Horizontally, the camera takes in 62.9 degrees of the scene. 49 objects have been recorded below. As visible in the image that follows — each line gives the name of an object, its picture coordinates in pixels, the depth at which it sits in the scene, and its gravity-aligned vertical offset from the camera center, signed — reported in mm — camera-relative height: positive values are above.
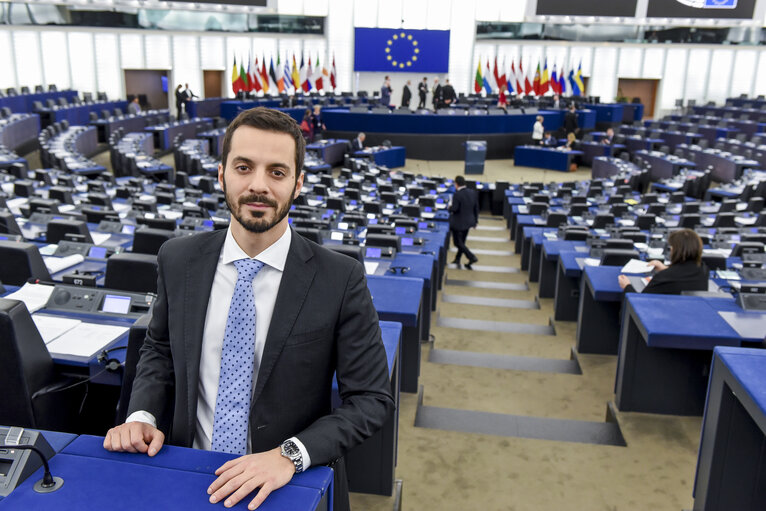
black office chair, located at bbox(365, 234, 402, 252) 6055 -1304
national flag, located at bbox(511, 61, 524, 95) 25712 +931
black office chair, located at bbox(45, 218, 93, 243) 5480 -1157
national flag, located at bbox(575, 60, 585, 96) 25294 +1050
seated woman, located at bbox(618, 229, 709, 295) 4488 -1131
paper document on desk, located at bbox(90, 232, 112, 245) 5946 -1341
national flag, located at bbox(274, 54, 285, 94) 24612 +788
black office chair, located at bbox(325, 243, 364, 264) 4535 -1061
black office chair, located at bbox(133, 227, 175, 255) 4949 -1116
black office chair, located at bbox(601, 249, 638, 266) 5770 -1332
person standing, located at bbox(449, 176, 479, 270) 9719 -1658
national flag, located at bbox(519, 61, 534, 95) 25217 +820
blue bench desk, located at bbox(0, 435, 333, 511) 1200 -759
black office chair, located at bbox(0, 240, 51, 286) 4020 -1069
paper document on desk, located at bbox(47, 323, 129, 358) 3006 -1200
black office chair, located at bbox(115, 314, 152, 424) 2369 -977
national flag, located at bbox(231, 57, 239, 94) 22834 +606
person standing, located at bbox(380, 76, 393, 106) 23312 +297
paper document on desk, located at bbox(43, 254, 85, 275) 4648 -1250
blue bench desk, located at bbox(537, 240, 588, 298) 7445 -2067
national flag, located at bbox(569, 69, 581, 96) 24922 +992
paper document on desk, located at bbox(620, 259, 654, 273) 5184 -1280
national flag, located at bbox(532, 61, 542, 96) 24936 +854
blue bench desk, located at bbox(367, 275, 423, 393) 3754 -1209
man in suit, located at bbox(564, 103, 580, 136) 20328 -460
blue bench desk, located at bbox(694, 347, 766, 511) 2471 -1320
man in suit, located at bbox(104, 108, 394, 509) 1536 -567
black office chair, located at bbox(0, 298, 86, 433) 2412 -1149
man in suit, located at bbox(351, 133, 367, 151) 18172 -1178
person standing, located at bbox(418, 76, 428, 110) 22578 +396
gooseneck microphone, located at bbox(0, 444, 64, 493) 1230 -752
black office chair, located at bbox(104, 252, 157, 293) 4008 -1113
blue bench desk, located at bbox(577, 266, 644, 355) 5402 -1824
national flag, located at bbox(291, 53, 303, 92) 24277 +854
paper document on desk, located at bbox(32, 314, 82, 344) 3197 -1198
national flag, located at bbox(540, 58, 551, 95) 24922 +885
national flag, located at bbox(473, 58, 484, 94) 24953 +914
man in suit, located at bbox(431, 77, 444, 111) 22234 +164
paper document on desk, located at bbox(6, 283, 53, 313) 3531 -1133
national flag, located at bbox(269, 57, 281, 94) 23938 +897
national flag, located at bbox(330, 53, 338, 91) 24945 +933
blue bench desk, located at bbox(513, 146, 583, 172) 19438 -1566
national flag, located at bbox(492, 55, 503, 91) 25000 +1020
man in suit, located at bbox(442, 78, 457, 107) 22188 +339
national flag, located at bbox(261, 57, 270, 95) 23969 +748
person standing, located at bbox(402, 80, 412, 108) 22500 +207
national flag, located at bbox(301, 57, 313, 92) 25523 +719
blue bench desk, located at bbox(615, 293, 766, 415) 3787 -1646
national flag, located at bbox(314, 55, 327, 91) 24844 +912
